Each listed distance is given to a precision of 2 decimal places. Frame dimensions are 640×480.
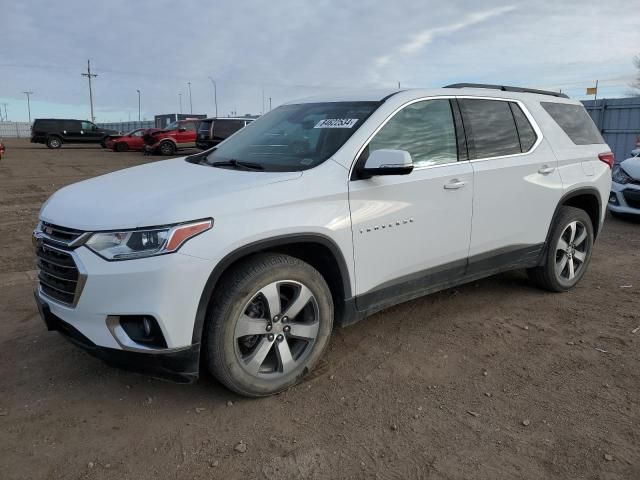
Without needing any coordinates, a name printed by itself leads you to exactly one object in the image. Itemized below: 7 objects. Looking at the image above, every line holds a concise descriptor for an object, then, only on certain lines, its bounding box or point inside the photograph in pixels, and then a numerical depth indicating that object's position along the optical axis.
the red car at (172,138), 24.95
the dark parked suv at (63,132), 32.53
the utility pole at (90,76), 64.94
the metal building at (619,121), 14.22
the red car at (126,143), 30.05
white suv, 2.68
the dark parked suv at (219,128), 21.20
